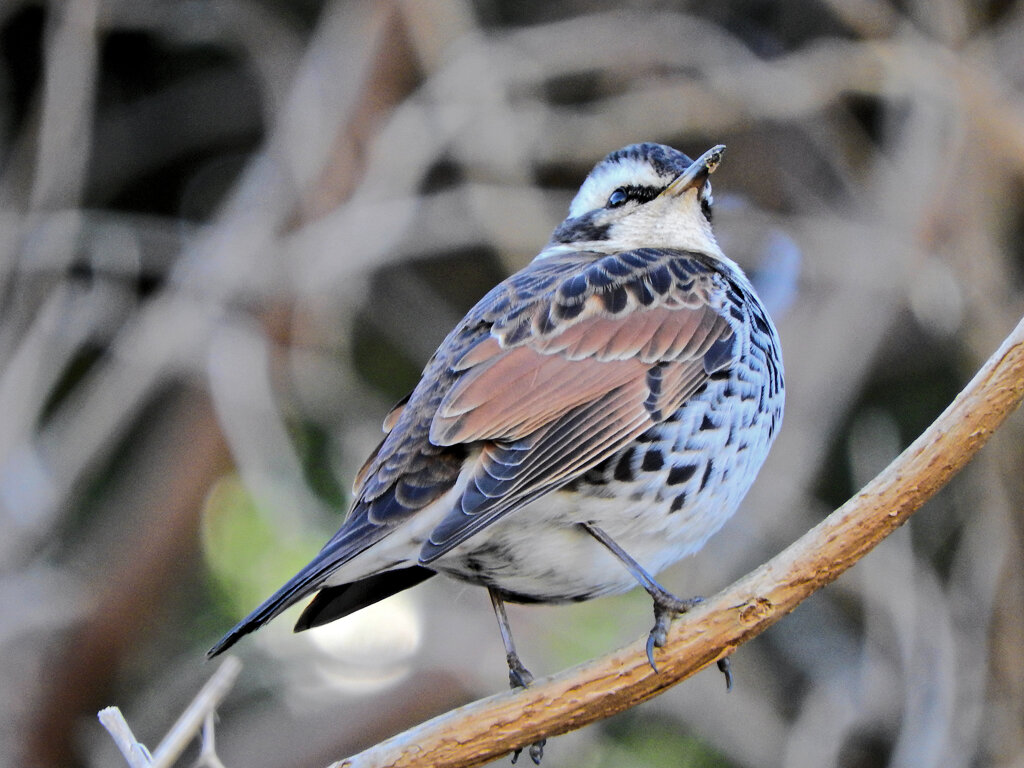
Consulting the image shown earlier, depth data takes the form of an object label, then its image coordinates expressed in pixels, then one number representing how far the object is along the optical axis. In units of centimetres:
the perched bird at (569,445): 465
